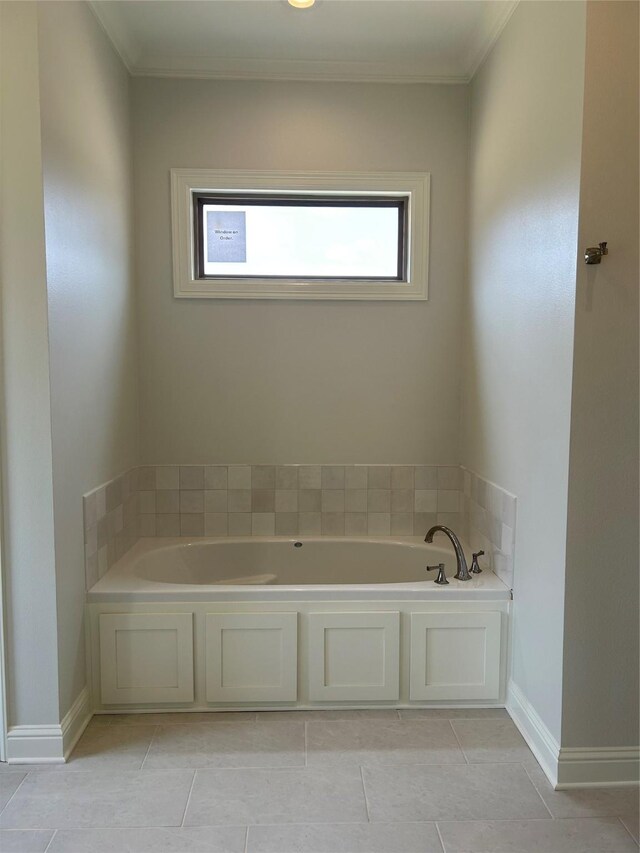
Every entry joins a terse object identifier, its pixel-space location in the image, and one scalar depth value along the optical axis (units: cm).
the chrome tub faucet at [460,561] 258
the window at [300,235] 306
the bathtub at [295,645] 243
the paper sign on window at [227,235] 315
